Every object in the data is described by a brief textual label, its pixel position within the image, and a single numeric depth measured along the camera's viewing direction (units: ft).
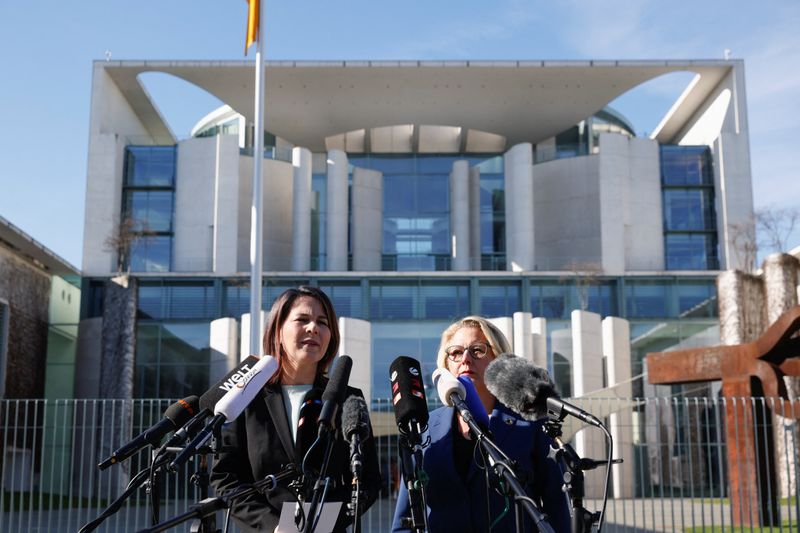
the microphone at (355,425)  9.32
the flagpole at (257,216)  61.11
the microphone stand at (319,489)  8.89
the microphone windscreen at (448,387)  11.21
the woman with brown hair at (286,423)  10.99
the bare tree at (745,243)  114.52
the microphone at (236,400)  9.36
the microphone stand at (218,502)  8.32
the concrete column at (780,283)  94.02
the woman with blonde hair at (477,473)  12.23
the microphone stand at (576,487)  9.91
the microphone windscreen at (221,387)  10.80
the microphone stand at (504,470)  8.96
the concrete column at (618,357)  94.79
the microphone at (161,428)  9.71
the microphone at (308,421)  11.04
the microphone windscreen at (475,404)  11.95
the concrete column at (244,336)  95.81
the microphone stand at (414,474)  9.56
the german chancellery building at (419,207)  109.50
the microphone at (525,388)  10.91
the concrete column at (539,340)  99.71
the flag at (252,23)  66.03
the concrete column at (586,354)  98.17
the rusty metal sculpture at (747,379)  46.65
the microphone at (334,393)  9.57
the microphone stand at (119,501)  9.06
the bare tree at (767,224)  112.57
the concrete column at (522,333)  100.01
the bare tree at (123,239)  113.29
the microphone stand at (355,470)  9.24
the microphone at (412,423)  9.60
